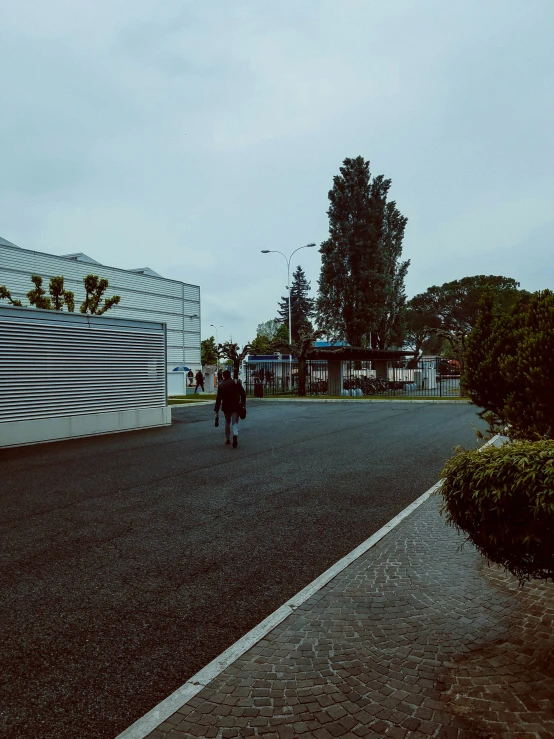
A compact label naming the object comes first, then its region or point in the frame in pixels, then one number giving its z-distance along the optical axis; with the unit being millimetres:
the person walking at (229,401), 13469
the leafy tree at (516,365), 6289
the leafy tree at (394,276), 52094
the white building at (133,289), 37938
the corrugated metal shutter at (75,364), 14695
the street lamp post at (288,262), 42712
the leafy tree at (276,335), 37188
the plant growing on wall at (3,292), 26241
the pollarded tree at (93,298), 28703
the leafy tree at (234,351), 38562
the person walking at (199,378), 42600
